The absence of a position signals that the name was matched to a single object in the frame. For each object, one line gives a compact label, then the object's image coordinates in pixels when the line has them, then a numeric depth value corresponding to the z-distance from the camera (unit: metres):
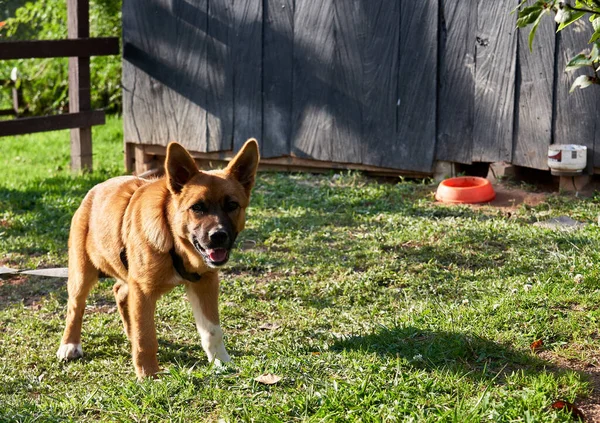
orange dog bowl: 7.82
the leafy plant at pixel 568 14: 3.65
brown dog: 4.42
